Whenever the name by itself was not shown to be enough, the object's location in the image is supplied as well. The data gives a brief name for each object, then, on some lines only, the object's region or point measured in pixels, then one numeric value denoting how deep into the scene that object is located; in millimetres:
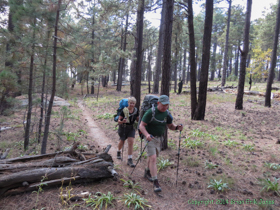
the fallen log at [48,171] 3392
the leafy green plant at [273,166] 4834
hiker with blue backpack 5408
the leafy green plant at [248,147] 6215
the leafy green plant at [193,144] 6809
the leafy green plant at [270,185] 3889
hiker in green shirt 3996
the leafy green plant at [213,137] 7350
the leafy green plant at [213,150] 6051
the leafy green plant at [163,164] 5238
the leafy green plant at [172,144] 6959
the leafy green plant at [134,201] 3309
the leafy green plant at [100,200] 3220
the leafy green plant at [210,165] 5171
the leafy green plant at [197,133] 7918
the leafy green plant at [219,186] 4064
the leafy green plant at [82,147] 6873
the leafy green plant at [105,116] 12672
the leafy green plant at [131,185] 4010
